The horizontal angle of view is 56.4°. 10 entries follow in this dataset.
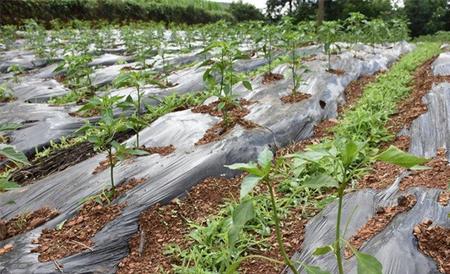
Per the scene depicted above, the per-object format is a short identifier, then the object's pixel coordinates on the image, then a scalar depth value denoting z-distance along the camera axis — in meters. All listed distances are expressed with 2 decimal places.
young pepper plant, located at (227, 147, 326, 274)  1.15
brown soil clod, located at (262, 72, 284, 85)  4.88
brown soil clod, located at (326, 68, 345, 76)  5.37
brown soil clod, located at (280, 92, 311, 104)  4.04
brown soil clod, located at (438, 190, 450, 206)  1.95
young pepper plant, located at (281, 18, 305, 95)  4.18
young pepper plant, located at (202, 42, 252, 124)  3.25
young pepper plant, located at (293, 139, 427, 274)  1.03
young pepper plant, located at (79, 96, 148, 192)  2.46
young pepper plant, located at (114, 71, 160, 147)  2.73
